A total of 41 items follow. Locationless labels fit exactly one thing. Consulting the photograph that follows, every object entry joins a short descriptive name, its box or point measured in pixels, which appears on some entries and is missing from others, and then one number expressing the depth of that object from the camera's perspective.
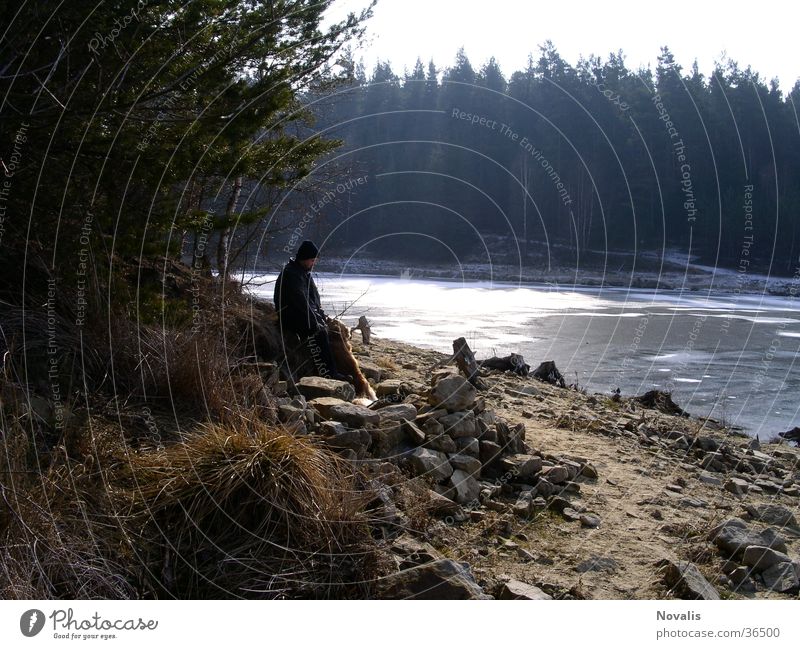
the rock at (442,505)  4.60
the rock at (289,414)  4.97
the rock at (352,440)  4.89
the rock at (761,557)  4.26
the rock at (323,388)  6.20
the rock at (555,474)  5.47
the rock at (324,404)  5.49
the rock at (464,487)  5.00
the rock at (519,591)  3.60
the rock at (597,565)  4.17
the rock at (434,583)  3.39
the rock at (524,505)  4.86
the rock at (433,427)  5.57
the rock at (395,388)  7.29
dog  7.81
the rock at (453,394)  5.96
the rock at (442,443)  5.44
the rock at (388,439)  5.22
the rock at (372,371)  8.47
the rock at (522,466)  5.48
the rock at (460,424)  5.65
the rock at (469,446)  5.55
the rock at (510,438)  5.88
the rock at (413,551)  3.79
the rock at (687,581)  3.78
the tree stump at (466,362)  8.63
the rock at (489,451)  5.62
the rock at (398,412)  5.52
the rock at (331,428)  4.97
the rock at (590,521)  4.84
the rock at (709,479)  6.31
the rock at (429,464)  5.03
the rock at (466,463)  5.30
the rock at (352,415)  5.35
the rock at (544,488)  5.30
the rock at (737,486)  6.04
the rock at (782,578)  4.11
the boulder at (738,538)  4.43
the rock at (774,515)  5.28
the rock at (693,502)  5.54
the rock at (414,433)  5.41
